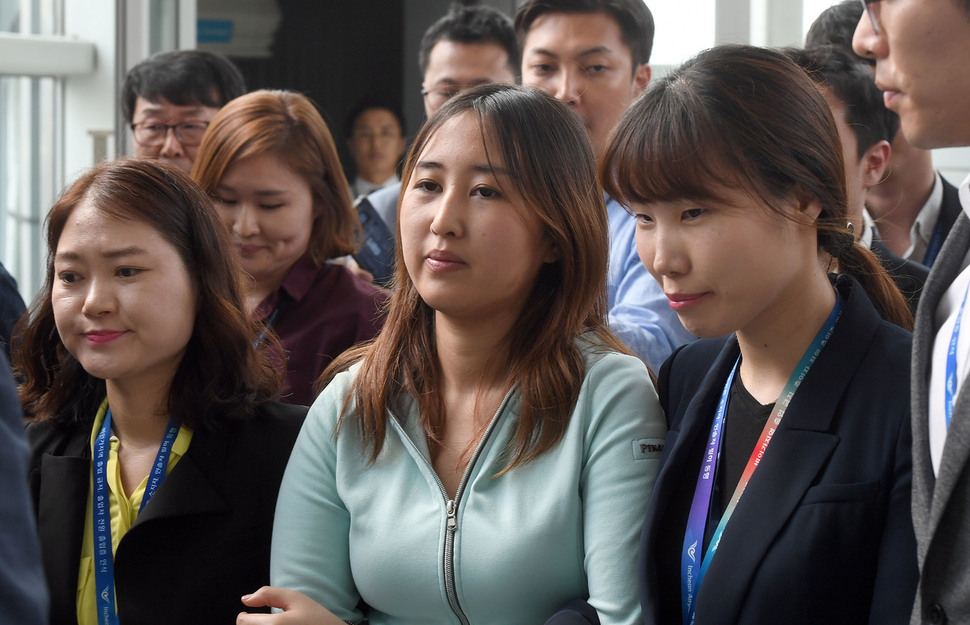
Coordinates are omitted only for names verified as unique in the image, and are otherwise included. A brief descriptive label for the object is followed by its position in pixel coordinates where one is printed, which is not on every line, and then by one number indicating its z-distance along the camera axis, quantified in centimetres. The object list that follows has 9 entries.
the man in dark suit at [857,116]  218
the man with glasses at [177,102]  323
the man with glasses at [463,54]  337
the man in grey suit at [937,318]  112
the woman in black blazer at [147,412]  177
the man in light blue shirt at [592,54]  281
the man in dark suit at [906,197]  267
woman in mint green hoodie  157
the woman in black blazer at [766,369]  130
